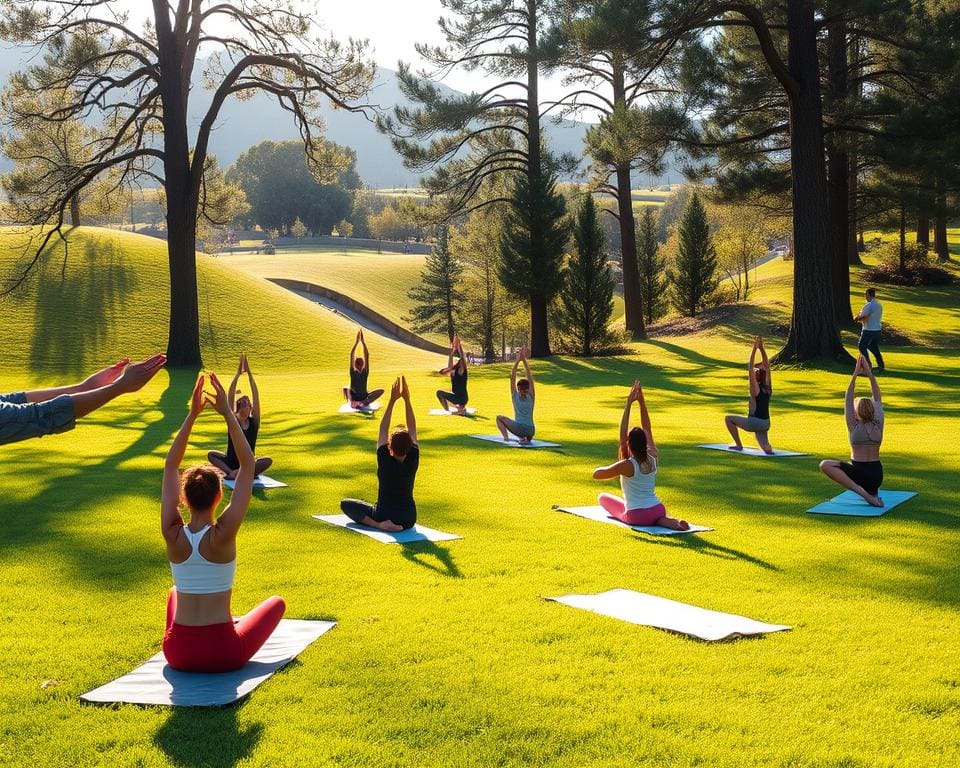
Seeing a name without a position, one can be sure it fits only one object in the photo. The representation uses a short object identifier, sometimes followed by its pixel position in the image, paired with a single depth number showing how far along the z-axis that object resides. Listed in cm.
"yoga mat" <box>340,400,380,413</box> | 2192
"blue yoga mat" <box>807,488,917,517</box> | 1104
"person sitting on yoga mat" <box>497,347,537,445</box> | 1683
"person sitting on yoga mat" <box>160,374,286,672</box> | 576
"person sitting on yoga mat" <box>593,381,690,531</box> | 1057
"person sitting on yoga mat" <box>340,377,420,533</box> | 1025
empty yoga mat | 674
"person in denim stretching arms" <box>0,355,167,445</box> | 438
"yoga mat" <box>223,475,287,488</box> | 1295
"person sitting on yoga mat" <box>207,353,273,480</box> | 1251
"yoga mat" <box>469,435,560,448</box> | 1694
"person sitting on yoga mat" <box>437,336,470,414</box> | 2165
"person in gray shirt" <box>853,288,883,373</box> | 2470
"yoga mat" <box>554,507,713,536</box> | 1038
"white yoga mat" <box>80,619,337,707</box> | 563
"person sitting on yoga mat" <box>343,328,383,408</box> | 2233
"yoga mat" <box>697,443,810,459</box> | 1551
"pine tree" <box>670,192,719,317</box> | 5228
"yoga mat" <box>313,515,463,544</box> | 1000
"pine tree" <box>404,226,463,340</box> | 6725
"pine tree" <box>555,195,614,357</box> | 3956
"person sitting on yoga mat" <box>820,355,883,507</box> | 1116
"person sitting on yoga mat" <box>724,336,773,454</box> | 1568
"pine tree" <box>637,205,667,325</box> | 5619
